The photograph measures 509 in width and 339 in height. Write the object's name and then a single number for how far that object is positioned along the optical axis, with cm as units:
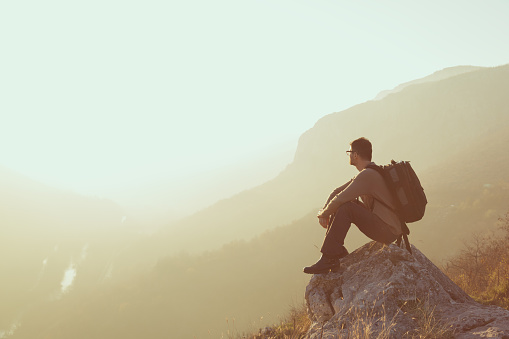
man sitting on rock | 394
